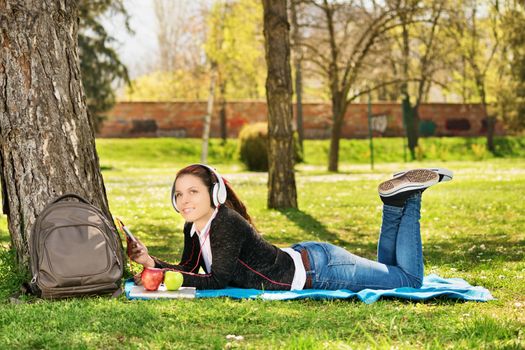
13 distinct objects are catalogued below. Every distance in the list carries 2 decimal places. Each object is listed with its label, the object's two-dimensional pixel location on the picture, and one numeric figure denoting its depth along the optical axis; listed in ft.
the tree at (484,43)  148.15
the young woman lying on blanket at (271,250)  18.95
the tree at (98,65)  113.80
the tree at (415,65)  124.77
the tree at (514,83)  124.16
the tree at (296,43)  88.91
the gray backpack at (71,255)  18.19
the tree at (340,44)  91.04
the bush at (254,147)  106.63
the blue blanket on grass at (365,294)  18.71
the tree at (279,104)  45.88
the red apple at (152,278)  19.24
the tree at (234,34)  108.37
